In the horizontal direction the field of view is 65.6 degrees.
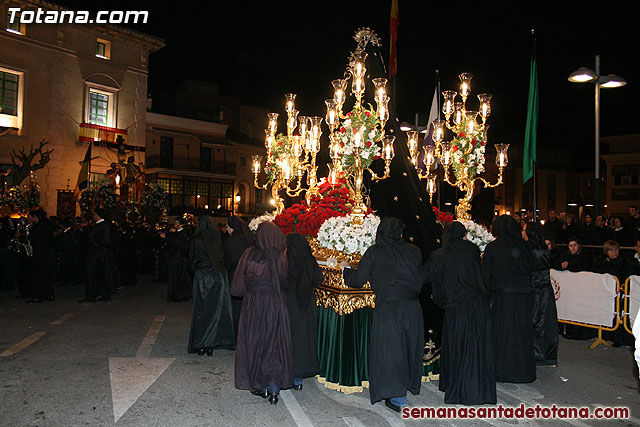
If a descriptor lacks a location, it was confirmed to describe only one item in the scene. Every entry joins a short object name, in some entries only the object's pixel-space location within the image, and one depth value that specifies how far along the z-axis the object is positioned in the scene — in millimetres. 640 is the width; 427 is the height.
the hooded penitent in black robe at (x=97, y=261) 11070
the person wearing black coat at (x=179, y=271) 11719
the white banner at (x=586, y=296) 8289
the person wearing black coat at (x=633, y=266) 8172
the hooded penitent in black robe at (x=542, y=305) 7000
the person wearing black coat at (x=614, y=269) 8211
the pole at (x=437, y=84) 13062
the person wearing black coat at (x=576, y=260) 9070
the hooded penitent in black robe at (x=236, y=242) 7453
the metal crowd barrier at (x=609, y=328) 8148
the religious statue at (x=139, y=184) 23219
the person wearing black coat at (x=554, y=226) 13883
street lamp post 10500
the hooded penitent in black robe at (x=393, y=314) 5082
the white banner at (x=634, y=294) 7945
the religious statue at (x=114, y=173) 22688
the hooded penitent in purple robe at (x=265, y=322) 5312
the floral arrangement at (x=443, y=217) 7566
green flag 10539
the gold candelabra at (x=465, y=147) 8625
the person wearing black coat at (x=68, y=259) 13625
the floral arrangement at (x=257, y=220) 9172
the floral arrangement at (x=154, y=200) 20062
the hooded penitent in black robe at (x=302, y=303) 5676
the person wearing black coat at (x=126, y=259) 14391
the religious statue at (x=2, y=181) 17981
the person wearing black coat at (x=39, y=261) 10914
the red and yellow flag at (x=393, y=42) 8930
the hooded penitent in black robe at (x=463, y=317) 5410
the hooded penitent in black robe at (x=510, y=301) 6207
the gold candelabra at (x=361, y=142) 6684
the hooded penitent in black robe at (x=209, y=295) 7277
